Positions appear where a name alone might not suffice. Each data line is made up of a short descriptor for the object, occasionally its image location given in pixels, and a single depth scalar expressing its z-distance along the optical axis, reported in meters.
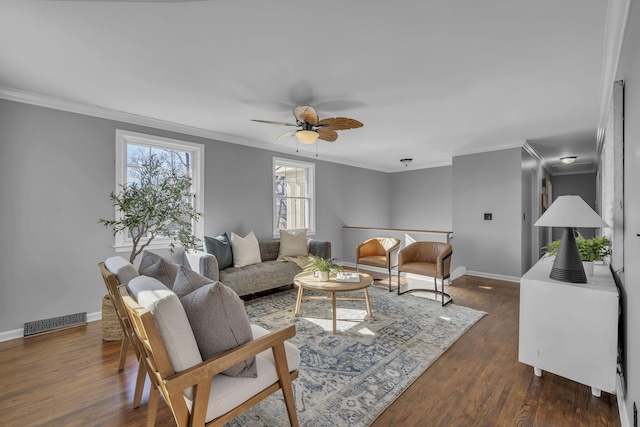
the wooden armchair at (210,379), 1.14
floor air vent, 2.94
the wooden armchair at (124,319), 1.73
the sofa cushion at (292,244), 4.71
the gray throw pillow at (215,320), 1.29
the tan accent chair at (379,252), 4.60
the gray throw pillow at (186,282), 1.48
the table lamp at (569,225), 1.97
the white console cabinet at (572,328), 1.82
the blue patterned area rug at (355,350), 1.80
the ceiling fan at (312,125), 2.94
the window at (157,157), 3.54
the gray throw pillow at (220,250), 3.96
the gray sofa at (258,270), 3.56
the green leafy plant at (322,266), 3.26
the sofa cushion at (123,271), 1.82
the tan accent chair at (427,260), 3.79
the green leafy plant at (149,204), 2.94
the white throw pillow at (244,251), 4.14
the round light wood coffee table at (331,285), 2.97
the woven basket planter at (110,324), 2.81
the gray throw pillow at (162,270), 1.85
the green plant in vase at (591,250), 2.24
